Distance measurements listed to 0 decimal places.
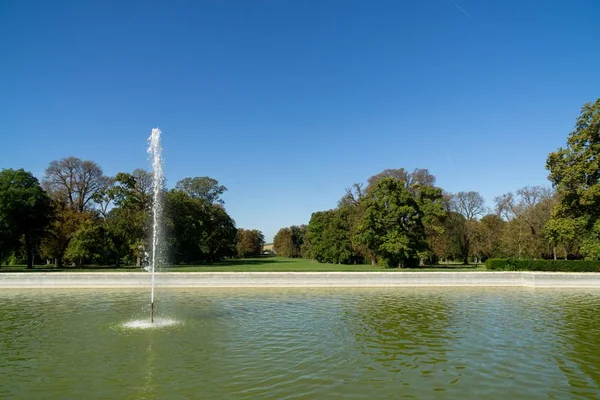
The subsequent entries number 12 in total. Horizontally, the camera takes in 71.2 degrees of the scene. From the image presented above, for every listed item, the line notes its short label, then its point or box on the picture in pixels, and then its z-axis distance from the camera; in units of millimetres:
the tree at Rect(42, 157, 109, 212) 49406
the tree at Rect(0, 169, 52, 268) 36281
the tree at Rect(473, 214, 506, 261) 56281
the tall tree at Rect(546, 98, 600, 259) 33275
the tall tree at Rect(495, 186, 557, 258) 50312
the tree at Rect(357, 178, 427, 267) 40541
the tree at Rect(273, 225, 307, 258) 114688
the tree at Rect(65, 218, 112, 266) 42125
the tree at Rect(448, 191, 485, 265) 55000
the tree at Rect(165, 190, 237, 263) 50125
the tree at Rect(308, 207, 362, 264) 58125
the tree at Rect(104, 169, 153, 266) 44250
